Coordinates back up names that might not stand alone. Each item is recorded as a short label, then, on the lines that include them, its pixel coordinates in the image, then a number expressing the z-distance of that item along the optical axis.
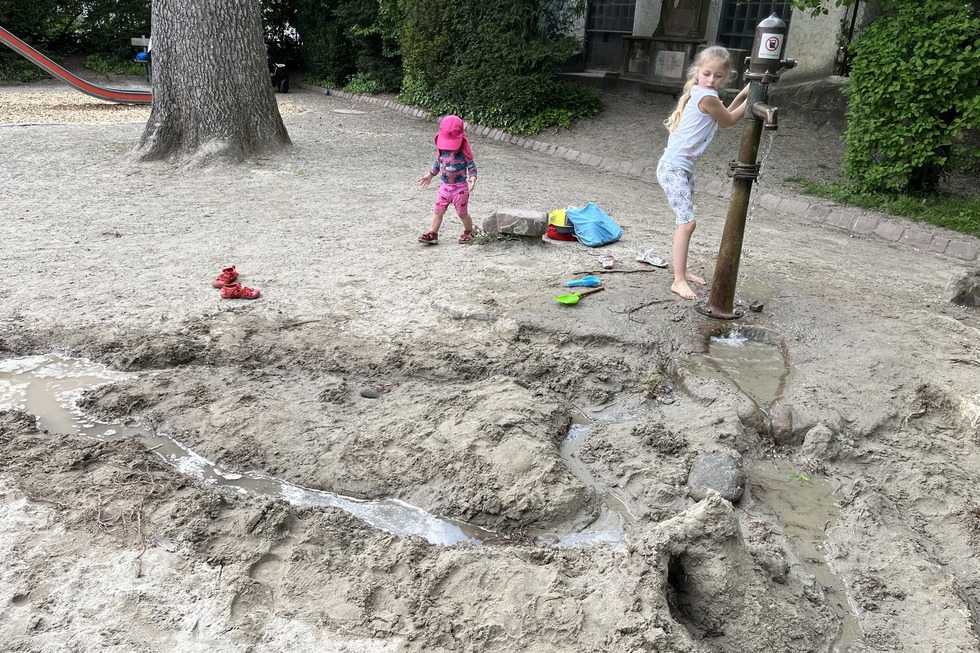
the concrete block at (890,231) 7.07
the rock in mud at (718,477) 2.97
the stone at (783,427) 3.44
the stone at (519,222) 5.82
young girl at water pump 4.52
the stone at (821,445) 3.30
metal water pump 3.94
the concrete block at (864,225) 7.28
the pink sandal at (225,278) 4.94
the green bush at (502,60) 12.16
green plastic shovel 4.65
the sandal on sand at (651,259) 5.57
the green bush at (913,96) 7.11
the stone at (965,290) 5.06
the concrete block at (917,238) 6.85
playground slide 14.38
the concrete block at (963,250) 6.53
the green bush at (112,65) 19.75
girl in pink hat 5.88
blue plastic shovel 5.02
